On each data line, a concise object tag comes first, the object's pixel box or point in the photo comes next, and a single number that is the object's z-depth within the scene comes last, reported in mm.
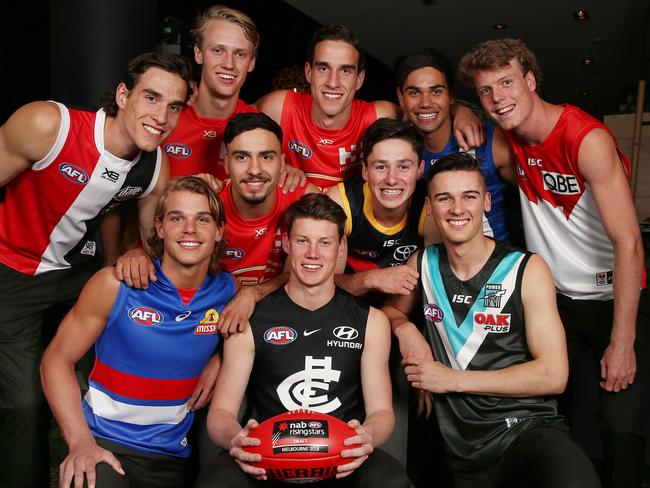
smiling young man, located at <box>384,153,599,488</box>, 2350
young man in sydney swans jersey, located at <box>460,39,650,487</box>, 2572
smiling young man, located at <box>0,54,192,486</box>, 2689
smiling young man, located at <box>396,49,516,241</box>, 3191
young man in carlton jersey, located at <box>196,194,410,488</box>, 2402
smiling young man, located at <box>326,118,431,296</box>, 2844
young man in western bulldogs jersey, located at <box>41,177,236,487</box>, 2451
